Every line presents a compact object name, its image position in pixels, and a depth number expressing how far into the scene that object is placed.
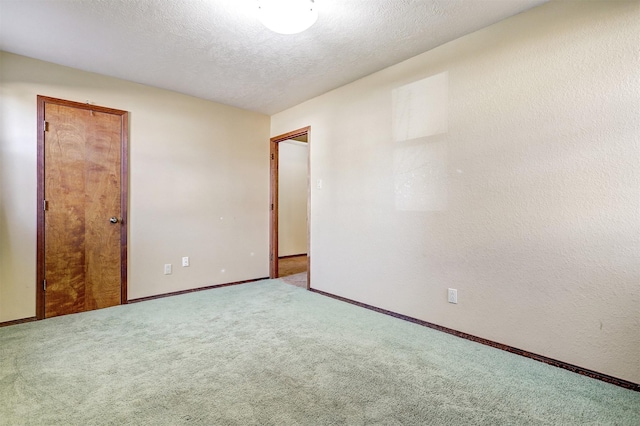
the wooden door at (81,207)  2.95
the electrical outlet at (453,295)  2.56
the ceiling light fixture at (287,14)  1.93
